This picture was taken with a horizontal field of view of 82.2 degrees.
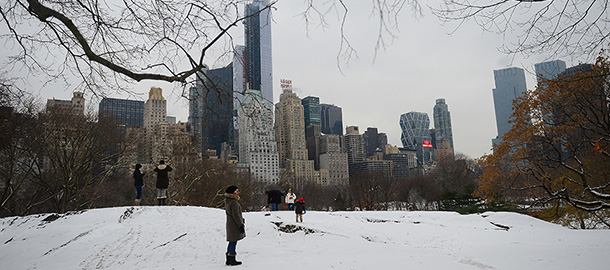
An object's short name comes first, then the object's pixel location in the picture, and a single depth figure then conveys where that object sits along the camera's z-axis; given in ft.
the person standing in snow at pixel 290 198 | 61.51
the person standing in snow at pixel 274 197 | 62.64
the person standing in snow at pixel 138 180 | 46.80
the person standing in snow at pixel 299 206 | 46.47
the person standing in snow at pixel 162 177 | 44.36
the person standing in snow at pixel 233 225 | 24.26
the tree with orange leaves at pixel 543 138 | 39.19
